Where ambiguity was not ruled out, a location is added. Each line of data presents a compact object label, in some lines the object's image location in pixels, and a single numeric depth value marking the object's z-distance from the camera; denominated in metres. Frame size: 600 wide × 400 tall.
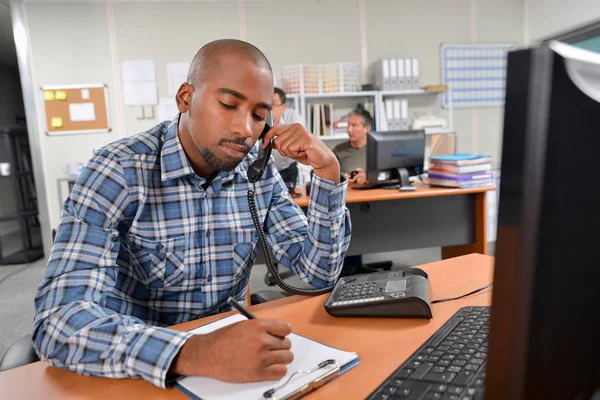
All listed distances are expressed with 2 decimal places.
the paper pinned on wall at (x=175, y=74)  4.50
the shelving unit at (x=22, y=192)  4.48
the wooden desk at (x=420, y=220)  2.69
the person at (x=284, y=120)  3.36
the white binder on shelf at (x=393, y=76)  4.59
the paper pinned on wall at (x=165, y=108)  4.54
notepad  0.61
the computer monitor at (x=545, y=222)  0.28
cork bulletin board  4.34
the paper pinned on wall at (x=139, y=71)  4.43
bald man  0.85
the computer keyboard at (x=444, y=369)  0.53
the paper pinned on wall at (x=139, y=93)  4.46
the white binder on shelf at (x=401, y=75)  4.61
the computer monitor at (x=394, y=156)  2.74
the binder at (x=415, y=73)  4.65
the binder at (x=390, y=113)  4.61
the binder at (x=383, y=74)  4.55
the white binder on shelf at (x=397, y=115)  4.62
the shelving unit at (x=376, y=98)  4.52
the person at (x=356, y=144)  3.82
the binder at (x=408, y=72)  4.64
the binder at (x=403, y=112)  4.63
